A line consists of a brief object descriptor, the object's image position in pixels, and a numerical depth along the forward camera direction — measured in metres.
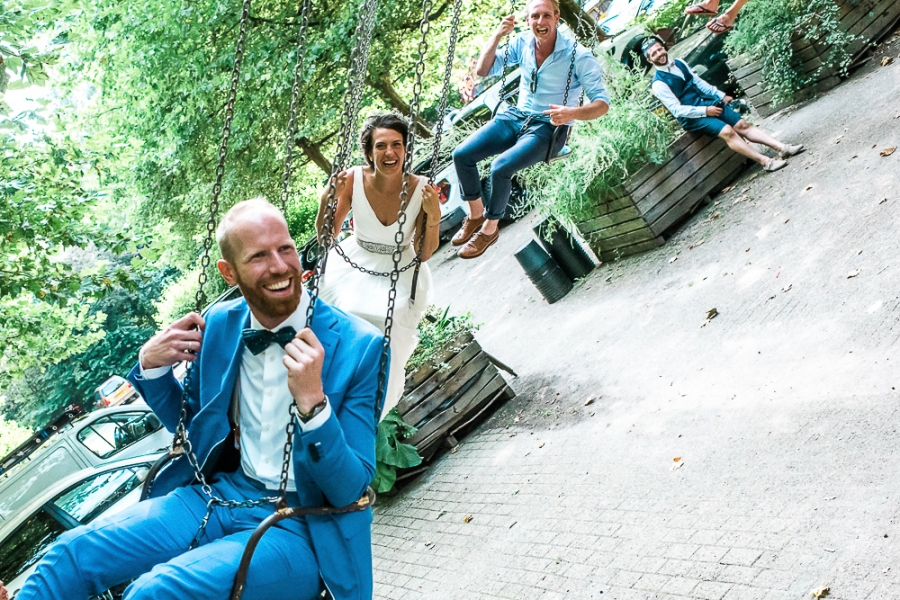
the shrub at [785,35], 9.92
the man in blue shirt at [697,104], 9.38
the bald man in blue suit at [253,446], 2.54
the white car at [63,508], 6.27
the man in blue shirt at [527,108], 5.69
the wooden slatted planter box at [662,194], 9.46
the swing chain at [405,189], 2.84
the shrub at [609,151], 9.43
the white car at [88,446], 8.59
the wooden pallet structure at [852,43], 10.13
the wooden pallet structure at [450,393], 7.36
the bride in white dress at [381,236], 4.47
